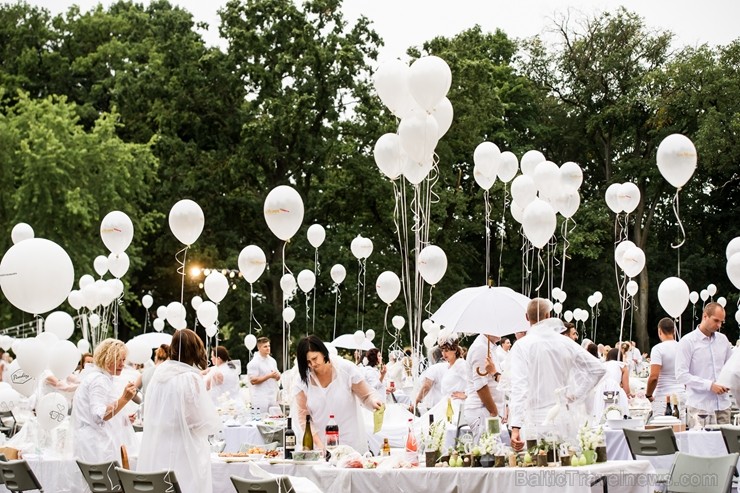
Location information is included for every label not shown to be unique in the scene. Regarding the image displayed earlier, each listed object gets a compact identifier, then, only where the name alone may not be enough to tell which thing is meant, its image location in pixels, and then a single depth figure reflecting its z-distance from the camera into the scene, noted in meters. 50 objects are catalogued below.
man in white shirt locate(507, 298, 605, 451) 7.69
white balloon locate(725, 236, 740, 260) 15.80
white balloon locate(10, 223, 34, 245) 17.37
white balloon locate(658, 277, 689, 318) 13.77
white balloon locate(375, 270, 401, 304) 16.75
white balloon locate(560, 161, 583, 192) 12.36
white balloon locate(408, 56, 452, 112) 9.27
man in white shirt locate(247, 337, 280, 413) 14.30
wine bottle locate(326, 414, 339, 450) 7.57
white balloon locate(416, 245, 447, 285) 12.46
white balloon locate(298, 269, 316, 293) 19.97
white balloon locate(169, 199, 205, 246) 11.88
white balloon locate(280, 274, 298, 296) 16.92
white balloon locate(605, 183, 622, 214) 15.34
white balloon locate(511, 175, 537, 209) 12.89
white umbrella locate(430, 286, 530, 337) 10.77
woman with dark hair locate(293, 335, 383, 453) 7.88
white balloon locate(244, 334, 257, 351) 21.94
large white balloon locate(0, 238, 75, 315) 8.63
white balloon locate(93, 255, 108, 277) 19.81
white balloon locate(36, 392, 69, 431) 9.23
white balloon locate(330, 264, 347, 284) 22.29
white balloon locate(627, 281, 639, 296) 23.90
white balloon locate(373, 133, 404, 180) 10.73
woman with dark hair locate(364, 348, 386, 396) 15.64
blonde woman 8.27
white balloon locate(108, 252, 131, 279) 16.39
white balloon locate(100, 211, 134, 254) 14.06
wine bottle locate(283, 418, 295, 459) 7.56
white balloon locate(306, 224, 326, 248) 19.98
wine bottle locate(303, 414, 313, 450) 7.68
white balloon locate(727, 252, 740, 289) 12.88
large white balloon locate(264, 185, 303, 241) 11.12
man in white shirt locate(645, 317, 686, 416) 10.70
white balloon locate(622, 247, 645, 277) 14.46
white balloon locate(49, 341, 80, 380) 10.15
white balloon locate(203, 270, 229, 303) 15.86
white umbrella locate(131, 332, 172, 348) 14.81
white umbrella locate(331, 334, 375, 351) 22.77
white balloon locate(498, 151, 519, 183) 13.65
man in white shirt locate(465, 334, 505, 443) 9.34
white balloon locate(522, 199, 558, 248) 10.87
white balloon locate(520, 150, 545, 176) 13.25
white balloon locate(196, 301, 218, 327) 16.55
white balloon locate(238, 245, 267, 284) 14.94
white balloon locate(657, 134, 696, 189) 10.93
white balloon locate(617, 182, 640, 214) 14.97
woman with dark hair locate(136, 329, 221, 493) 7.02
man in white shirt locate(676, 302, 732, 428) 9.68
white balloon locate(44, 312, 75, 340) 14.38
